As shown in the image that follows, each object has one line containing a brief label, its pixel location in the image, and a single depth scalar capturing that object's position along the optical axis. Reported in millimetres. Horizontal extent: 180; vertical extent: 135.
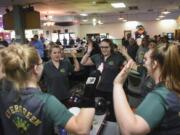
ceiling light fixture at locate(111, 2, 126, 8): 9356
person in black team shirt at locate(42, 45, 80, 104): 2831
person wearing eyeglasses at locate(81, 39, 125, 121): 3284
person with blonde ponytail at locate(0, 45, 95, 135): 1061
